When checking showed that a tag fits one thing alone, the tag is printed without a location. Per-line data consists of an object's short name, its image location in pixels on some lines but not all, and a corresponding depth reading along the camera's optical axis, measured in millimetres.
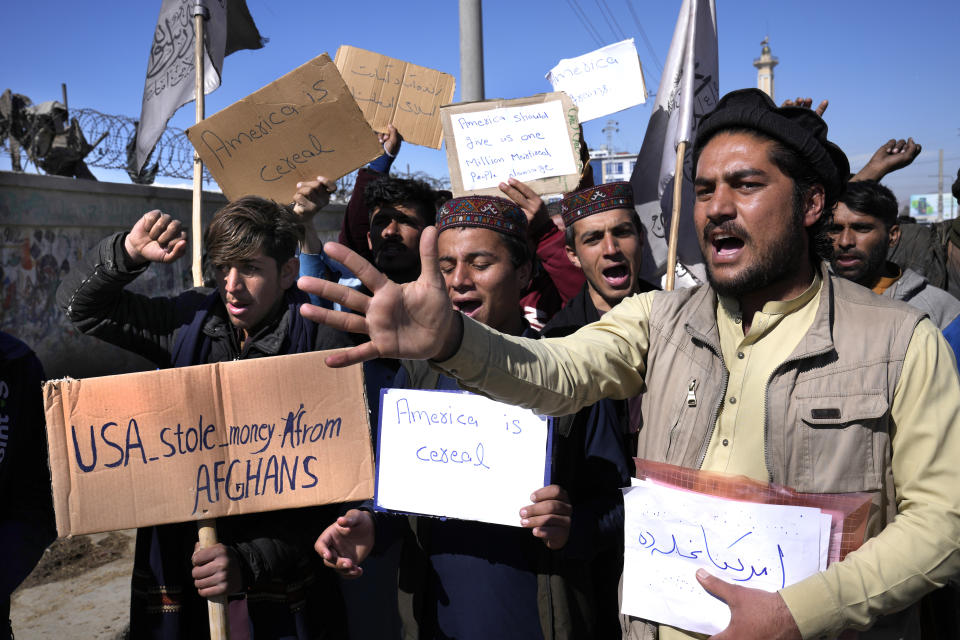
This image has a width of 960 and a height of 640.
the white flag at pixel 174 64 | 4188
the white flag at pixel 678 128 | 3654
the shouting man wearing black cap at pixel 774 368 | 1455
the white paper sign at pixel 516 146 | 3750
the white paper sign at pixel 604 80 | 4488
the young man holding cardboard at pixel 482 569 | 2070
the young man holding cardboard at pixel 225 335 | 2365
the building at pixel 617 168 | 63900
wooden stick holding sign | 2139
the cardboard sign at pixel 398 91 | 4438
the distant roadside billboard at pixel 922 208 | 82938
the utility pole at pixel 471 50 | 5554
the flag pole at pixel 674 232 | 3219
